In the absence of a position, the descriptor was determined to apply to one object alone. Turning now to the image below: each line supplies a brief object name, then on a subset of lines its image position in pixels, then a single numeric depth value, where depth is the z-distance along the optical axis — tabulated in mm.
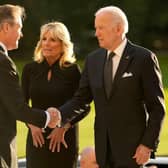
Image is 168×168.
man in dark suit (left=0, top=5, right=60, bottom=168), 8818
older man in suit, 9079
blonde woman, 10966
